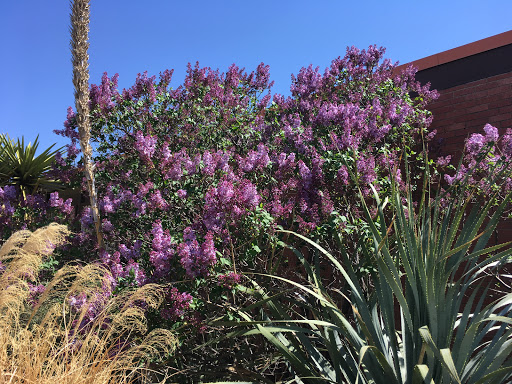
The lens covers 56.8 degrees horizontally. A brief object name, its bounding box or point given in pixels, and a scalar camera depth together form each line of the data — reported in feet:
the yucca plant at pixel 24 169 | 36.47
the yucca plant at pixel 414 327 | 8.70
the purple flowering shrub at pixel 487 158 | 16.25
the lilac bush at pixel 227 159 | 12.64
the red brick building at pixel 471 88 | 19.58
